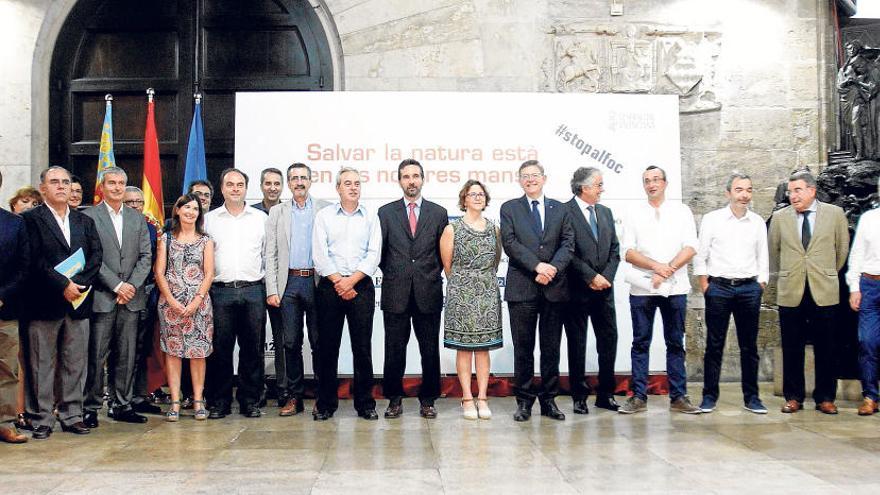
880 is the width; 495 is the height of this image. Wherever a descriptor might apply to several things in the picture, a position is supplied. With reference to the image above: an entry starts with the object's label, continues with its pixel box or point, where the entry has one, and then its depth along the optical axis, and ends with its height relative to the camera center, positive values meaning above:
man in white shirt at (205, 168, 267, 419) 5.63 -0.23
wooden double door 7.92 +1.91
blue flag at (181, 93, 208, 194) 7.06 +0.96
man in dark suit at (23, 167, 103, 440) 4.93 -0.23
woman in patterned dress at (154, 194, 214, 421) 5.51 -0.21
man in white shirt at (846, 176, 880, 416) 5.71 -0.30
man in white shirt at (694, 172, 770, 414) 5.75 -0.17
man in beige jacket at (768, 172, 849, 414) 5.79 -0.20
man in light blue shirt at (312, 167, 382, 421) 5.51 -0.21
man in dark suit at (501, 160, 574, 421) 5.52 -0.17
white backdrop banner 6.52 +0.96
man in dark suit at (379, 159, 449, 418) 5.50 -0.15
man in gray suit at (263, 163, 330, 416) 5.68 -0.13
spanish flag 7.04 +0.72
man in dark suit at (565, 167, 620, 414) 5.76 -0.19
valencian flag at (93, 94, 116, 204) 7.15 +1.00
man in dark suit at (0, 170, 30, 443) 4.76 -0.22
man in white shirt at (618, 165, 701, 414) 5.78 -0.19
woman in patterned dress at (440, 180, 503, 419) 5.48 -0.23
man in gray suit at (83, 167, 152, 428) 5.33 -0.19
